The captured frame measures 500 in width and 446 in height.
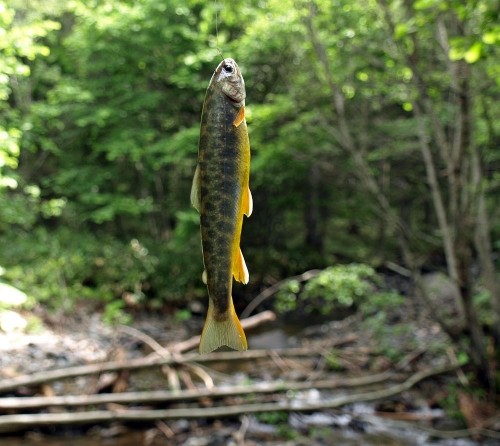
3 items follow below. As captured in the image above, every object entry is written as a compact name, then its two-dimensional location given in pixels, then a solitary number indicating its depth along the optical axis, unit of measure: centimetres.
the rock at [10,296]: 454
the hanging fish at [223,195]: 129
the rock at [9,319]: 521
